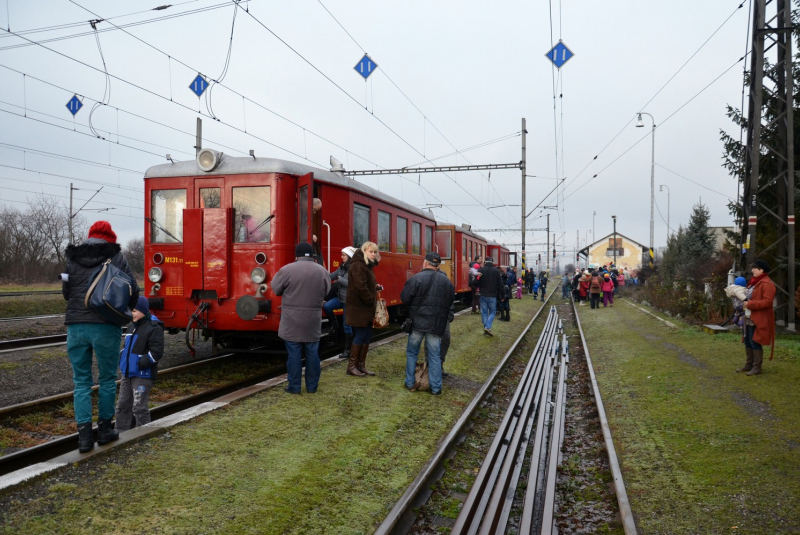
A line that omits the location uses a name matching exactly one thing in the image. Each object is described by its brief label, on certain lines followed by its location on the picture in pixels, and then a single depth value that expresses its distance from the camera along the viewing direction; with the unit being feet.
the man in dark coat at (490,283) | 45.70
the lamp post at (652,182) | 121.19
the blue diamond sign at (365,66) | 45.42
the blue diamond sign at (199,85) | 49.95
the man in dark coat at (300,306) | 22.25
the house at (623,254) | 264.93
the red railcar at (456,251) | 66.74
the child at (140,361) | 17.92
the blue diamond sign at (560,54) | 41.98
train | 28.45
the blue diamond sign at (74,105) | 48.78
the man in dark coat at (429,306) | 25.29
